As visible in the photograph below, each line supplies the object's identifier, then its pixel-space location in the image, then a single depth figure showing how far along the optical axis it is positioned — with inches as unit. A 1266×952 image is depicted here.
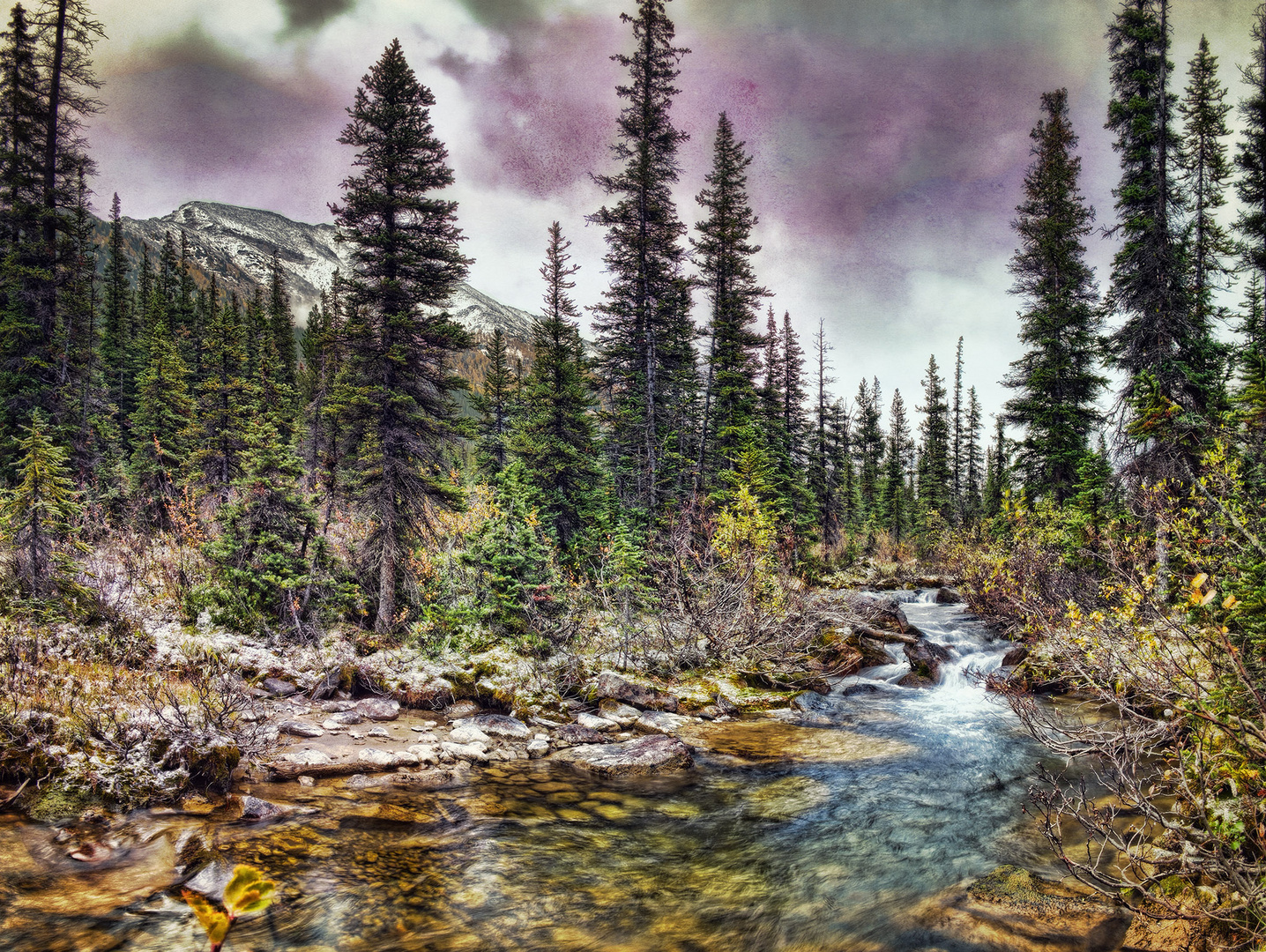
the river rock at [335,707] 454.6
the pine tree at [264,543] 553.9
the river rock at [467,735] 425.1
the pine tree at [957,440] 2289.6
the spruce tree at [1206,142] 796.0
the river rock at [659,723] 478.6
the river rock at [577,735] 444.5
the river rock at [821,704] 544.4
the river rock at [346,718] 429.4
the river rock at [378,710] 459.2
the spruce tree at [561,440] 769.6
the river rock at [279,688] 454.0
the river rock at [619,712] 482.0
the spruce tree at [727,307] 1007.0
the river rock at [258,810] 289.7
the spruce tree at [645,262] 874.8
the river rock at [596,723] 467.2
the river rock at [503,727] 442.6
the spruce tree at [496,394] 1517.0
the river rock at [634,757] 400.5
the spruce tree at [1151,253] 587.2
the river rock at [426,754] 386.9
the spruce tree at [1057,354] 861.8
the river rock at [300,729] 392.3
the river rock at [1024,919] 205.0
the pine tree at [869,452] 2151.8
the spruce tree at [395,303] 612.4
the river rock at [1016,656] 628.0
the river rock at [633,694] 526.6
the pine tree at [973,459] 2428.4
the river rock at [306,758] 349.4
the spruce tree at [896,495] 1937.7
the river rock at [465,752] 402.0
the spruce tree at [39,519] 428.1
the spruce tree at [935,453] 1875.0
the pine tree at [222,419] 948.0
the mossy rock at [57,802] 255.1
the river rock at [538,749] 422.4
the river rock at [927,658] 631.2
